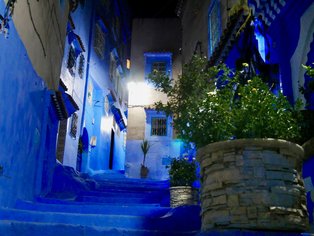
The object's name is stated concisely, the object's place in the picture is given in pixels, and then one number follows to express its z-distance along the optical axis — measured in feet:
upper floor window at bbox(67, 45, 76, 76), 36.96
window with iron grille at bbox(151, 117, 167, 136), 52.85
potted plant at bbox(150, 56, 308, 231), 8.00
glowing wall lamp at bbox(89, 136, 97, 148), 46.01
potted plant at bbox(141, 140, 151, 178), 49.36
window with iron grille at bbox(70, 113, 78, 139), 37.64
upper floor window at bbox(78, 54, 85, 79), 41.31
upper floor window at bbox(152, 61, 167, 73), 56.85
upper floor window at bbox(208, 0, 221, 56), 30.70
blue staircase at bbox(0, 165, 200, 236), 10.96
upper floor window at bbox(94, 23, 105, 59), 48.32
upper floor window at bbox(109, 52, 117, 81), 55.99
